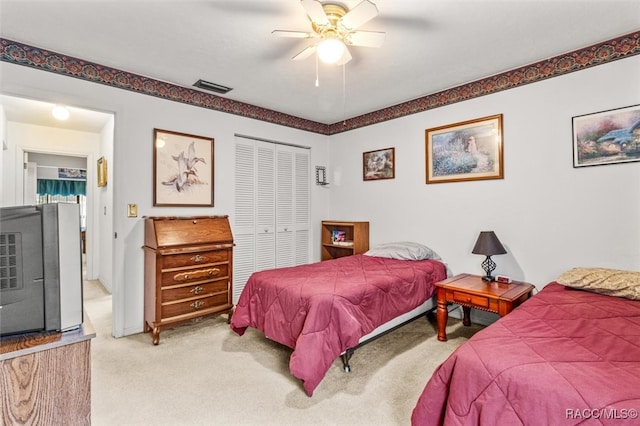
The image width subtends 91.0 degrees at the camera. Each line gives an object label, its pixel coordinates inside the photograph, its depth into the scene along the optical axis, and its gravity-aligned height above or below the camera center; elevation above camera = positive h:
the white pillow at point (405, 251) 3.43 -0.44
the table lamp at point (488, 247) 2.85 -0.33
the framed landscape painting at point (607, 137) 2.44 +0.58
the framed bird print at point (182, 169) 3.28 +0.49
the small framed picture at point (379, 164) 4.11 +0.65
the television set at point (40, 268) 1.05 -0.18
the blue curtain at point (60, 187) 7.92 +0.75
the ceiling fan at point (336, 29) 1.85 +1.20
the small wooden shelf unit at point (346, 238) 4.29 -0.38
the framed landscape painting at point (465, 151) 3.19 +0.65
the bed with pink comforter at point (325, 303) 2.11 -0.72
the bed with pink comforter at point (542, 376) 1.10 -0.64
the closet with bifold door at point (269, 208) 4.00 +0.07
